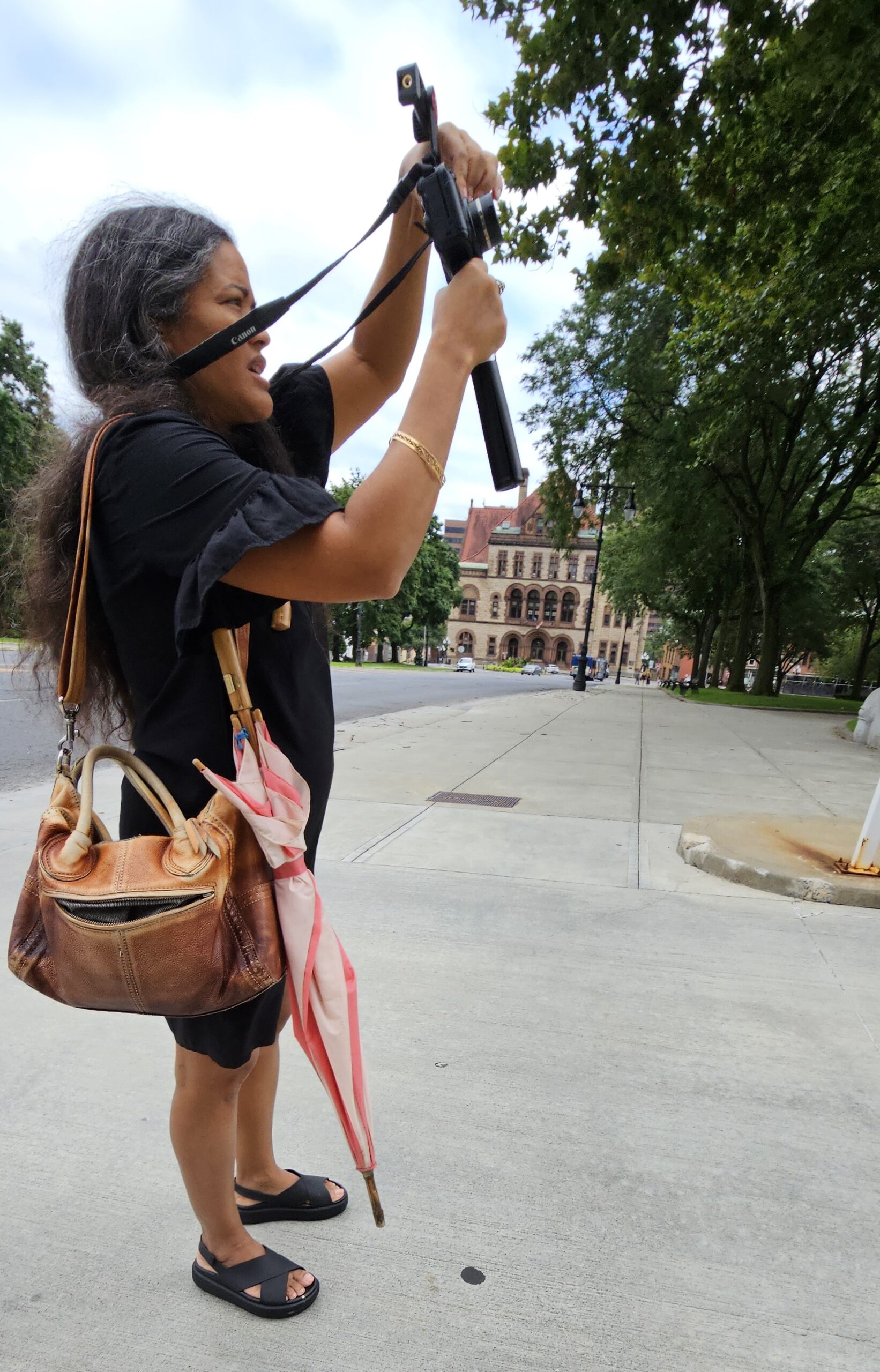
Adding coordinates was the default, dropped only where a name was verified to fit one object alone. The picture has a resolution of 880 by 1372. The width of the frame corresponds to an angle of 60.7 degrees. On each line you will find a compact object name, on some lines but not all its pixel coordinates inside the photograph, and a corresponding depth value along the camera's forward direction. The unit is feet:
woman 3.25
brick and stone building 290.35
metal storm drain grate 18.16
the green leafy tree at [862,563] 81.61
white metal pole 12.73
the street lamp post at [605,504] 59.57
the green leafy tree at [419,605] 166.50
